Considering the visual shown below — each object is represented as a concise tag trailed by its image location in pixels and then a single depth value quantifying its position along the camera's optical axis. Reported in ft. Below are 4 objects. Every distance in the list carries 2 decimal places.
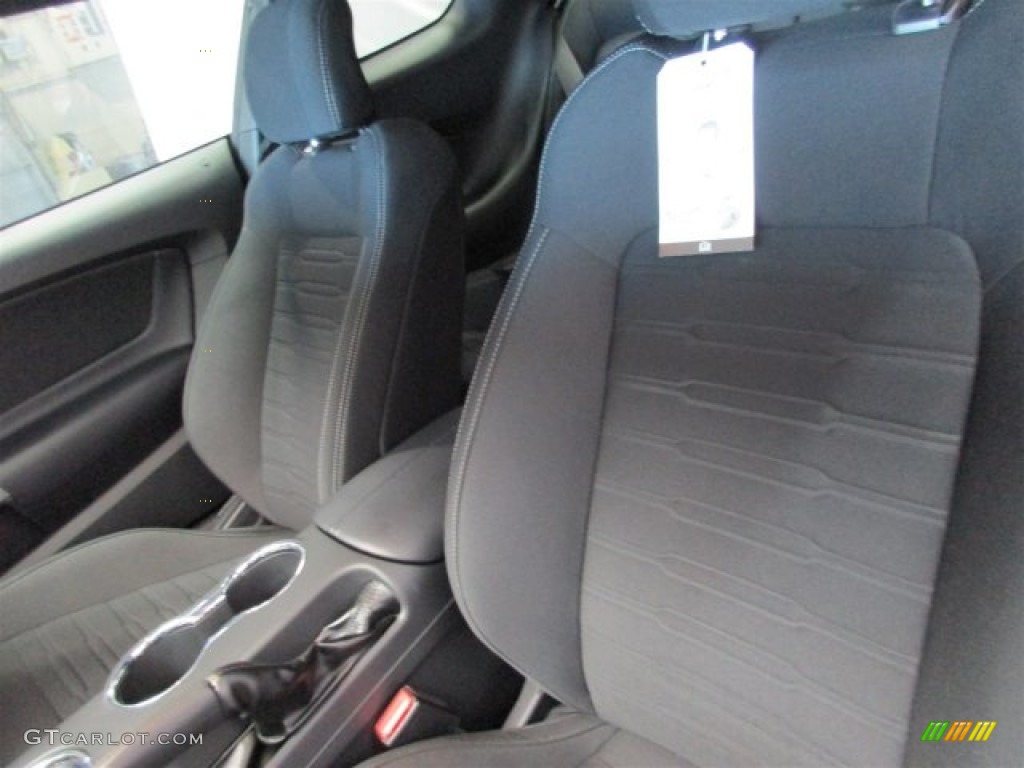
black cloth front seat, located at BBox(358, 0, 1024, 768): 1.58
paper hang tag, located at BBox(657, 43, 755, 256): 1.82
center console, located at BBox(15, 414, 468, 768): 2.11
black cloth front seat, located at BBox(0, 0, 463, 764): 3.10
